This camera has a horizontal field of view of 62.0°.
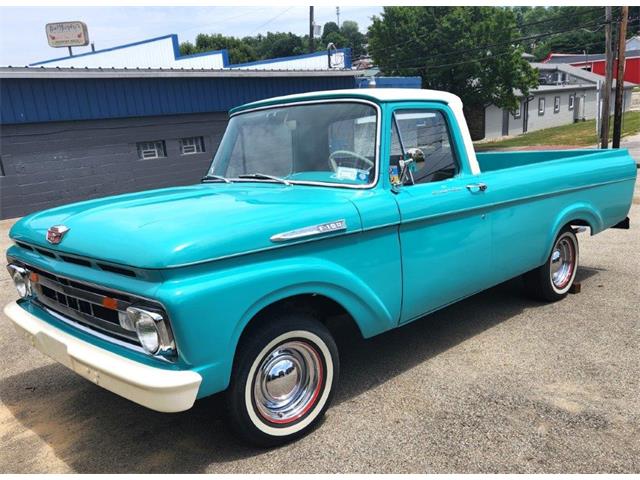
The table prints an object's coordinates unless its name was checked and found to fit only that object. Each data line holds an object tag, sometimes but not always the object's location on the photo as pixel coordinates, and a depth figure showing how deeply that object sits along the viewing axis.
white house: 34.38
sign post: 25.30
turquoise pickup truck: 2.49
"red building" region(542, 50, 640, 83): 57.78
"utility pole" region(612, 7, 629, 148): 15.57
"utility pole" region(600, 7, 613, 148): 16.30
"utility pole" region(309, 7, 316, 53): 30.53
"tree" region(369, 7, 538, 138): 30.00
